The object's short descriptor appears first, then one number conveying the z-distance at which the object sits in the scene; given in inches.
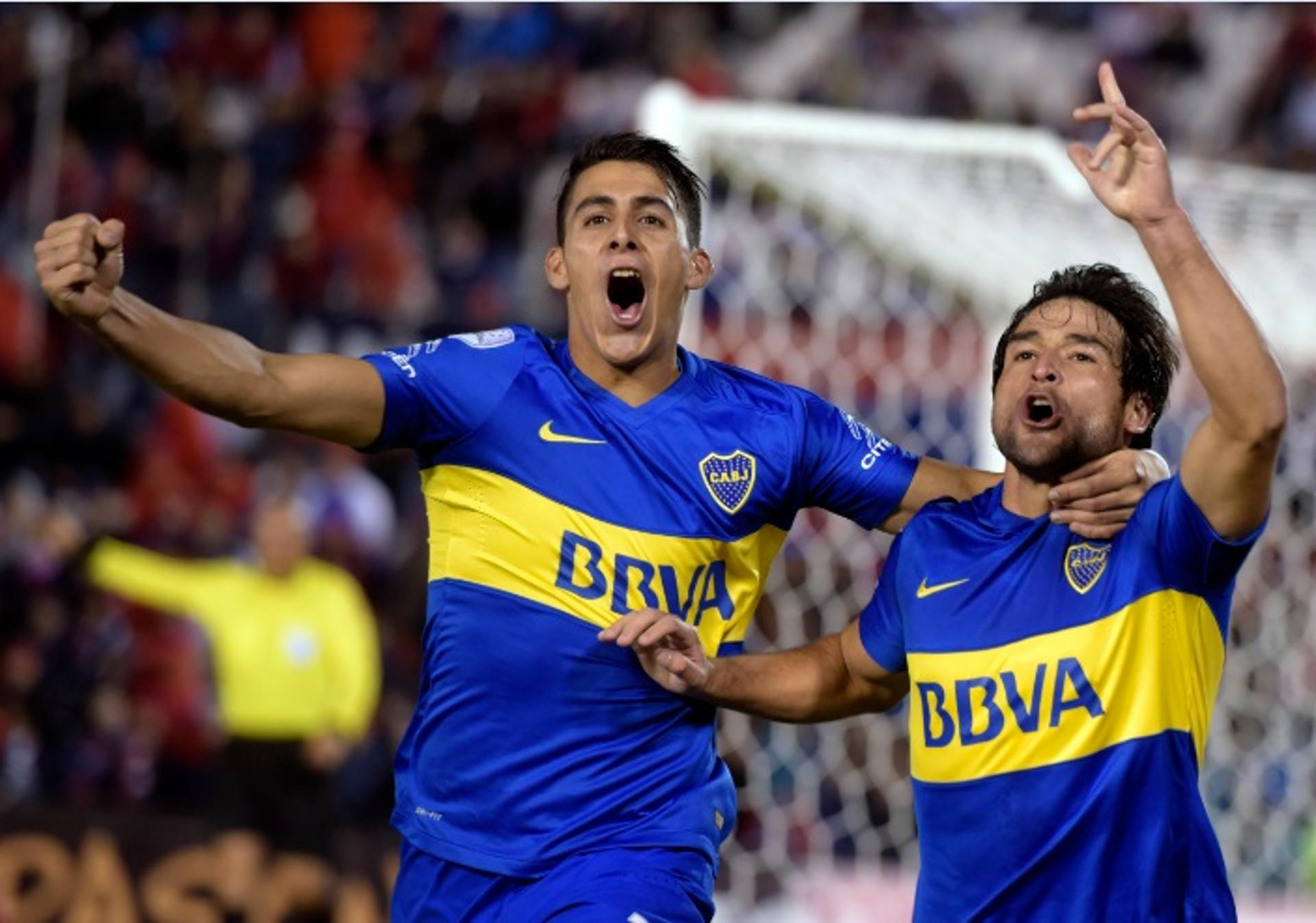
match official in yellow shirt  724.0
